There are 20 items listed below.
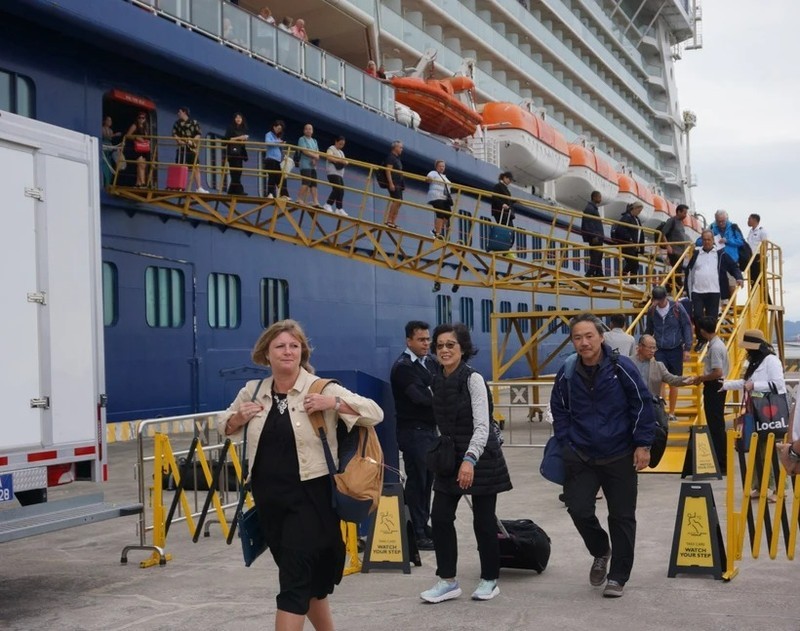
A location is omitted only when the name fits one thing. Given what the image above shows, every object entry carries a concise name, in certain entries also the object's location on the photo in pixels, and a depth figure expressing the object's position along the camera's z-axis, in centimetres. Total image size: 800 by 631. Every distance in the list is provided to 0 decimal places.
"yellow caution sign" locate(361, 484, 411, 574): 705
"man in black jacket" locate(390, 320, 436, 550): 768
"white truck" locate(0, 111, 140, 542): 634
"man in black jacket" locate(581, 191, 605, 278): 1977
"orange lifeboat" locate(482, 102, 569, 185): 3155
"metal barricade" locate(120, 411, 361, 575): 746
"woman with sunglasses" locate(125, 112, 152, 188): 1653
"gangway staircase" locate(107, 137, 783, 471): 1648
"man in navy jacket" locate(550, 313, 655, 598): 622
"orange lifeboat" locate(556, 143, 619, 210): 3872
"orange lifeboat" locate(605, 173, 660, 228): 4394
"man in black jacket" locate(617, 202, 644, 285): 1920
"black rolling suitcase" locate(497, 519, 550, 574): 678
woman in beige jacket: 446
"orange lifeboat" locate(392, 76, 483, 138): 2648
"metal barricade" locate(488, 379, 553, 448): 1553
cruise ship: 1585
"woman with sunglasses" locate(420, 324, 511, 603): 616
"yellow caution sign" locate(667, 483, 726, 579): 659
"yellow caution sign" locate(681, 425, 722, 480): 1115
